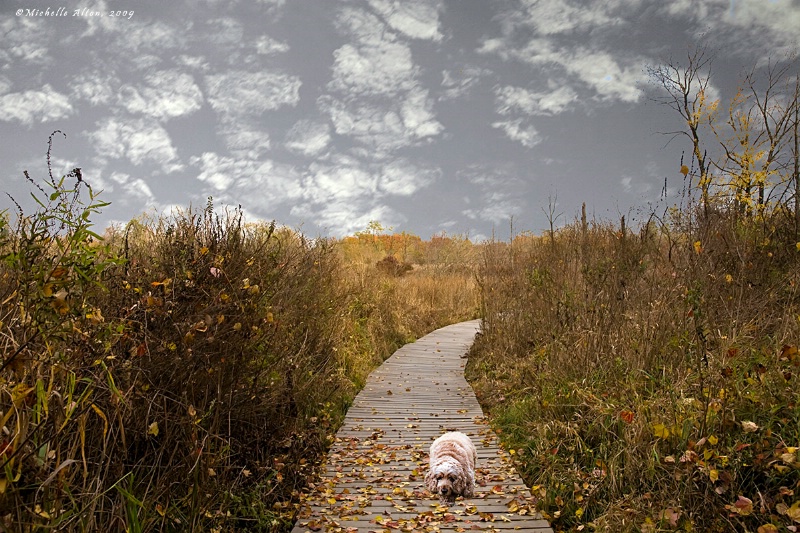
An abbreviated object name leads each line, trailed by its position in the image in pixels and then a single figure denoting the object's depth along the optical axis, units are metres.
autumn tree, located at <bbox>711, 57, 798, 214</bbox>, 13.48
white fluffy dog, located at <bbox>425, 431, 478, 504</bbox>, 4.53
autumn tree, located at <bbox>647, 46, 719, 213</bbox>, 16.20
